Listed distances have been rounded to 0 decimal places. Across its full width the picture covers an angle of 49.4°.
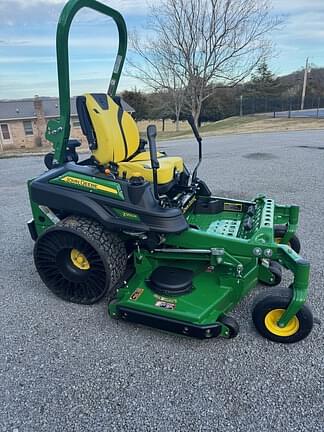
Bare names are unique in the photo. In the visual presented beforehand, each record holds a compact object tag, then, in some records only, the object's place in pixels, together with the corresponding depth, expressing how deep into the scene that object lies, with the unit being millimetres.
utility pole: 32034
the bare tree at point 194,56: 18078
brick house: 29109
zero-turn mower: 2238
